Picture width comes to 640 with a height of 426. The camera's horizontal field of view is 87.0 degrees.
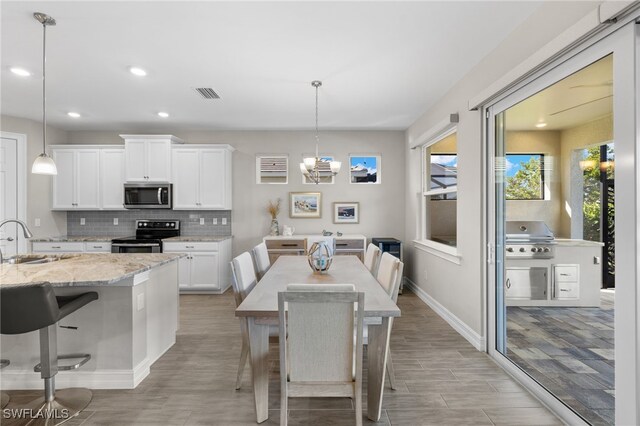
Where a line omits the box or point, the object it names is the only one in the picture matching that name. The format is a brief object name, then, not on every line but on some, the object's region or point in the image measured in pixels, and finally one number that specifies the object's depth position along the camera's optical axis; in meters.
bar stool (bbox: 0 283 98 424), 1.87
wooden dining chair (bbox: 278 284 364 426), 1.68
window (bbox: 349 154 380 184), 5.80
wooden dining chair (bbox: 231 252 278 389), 2.33
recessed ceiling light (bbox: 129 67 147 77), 3.20
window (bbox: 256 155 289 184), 5.75
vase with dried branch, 5.55
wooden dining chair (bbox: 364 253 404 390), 2.20
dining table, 1.88
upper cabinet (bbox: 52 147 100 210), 5.34
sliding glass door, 1.65
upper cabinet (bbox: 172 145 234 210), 5.34
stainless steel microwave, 5.25
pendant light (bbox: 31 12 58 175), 2.56
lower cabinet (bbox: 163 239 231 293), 5.05
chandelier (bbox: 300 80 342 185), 3.56
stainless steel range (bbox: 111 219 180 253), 5.52
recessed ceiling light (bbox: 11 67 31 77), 3.23
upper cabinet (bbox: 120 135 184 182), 5.23
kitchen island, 2.45
